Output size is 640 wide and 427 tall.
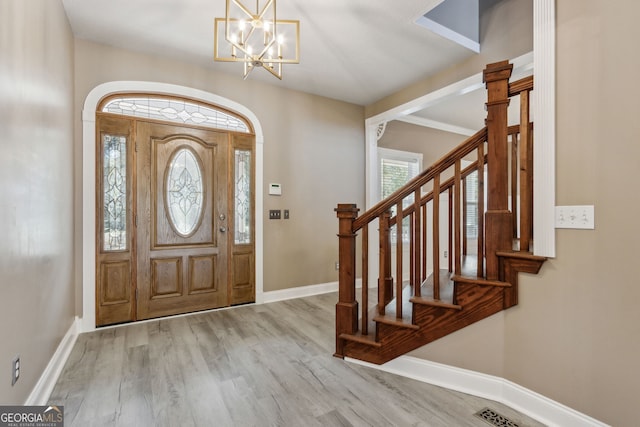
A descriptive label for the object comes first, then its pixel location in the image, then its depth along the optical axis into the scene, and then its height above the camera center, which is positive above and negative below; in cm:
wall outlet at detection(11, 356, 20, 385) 135 -76
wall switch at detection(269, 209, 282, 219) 376 -1
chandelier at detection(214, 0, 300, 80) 192 +172
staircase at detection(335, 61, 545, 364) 169 -29
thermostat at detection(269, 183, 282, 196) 375 +32
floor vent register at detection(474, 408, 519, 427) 152 -113
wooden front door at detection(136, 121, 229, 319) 305 -7
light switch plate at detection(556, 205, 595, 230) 142 -3
